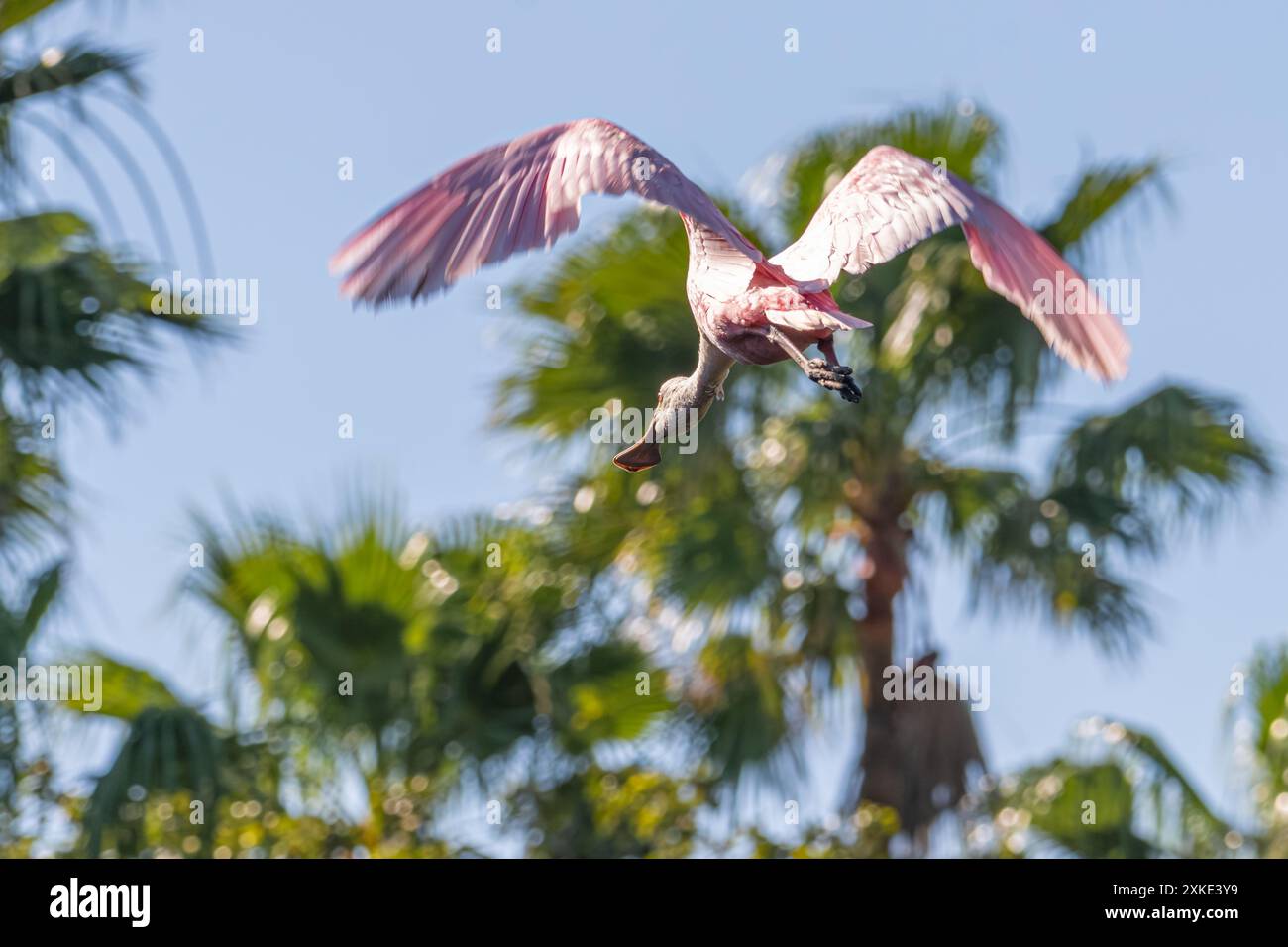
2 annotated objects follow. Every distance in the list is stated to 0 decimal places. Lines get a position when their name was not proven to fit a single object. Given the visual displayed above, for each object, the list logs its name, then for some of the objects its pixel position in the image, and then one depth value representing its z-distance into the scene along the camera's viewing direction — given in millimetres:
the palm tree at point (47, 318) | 15195
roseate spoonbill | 5312
